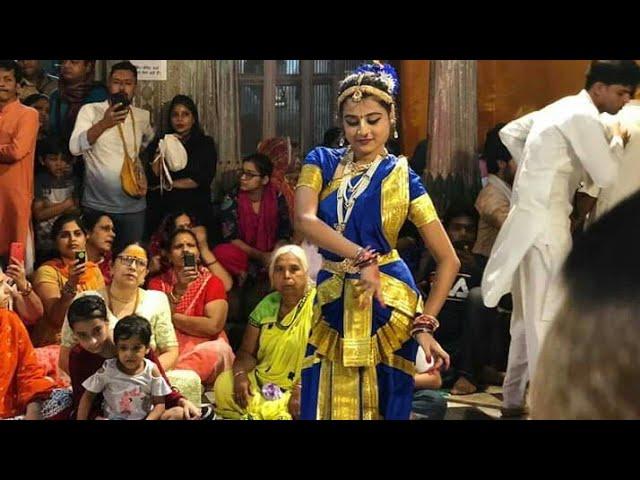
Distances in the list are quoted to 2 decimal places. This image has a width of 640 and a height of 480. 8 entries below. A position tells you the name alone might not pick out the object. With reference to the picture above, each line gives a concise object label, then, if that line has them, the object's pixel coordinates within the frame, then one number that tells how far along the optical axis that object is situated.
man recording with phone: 3.67
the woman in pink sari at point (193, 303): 3.63
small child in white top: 3.46
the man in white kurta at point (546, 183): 3.29
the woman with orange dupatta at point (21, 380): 3.54
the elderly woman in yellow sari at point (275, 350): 3.47
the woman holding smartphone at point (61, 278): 3.65
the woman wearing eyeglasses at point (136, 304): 3.60
